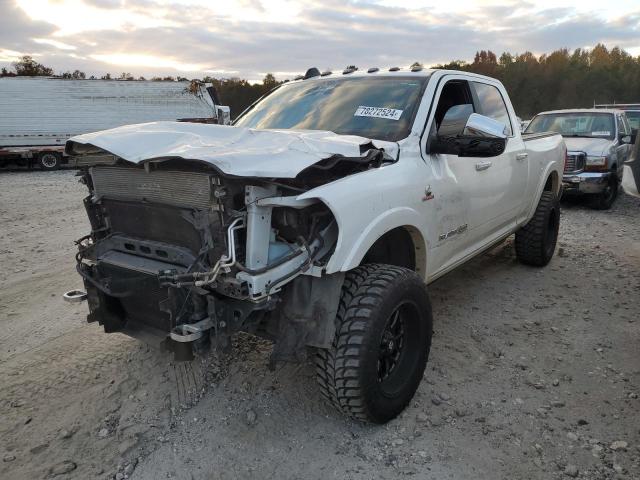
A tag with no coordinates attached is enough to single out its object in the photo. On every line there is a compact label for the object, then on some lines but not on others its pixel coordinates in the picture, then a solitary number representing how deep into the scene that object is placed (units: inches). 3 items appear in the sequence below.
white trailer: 722.2
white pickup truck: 91.2
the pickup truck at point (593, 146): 341.4
